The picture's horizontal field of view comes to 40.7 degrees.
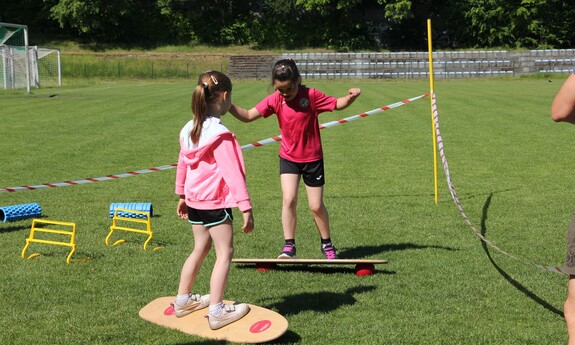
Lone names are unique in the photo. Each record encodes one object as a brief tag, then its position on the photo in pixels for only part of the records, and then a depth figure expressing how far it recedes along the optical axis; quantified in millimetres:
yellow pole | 9212
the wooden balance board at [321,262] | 6480
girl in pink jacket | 4984
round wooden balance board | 4984
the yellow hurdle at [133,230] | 7531
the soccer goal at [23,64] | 35094
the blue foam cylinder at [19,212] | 9078
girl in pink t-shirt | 6969
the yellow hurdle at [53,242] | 6951
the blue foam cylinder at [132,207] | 8750
